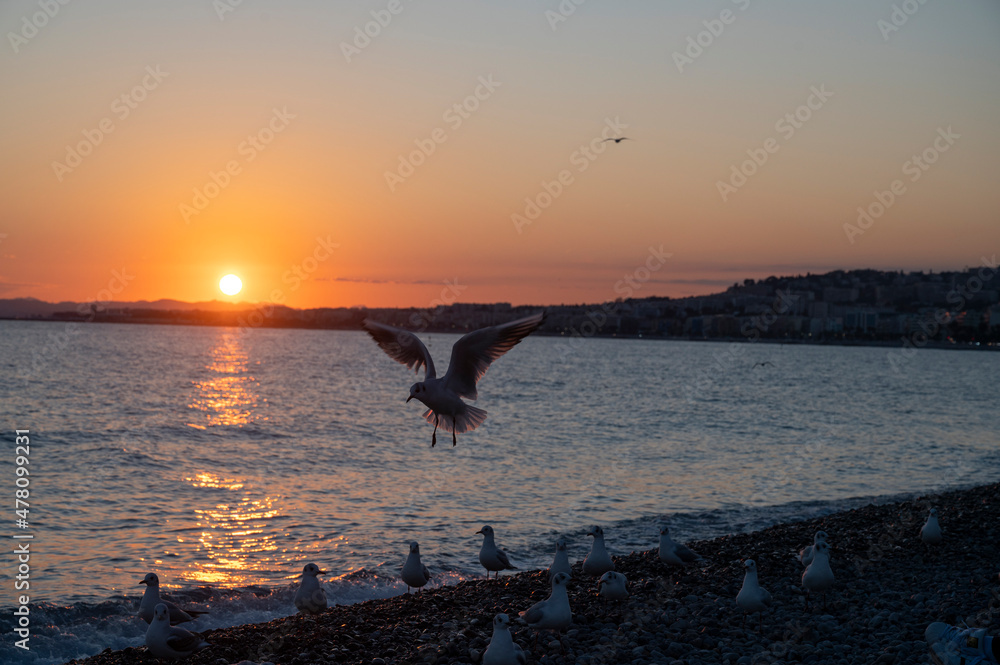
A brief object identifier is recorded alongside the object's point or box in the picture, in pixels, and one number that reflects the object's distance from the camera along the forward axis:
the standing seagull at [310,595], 8.39
